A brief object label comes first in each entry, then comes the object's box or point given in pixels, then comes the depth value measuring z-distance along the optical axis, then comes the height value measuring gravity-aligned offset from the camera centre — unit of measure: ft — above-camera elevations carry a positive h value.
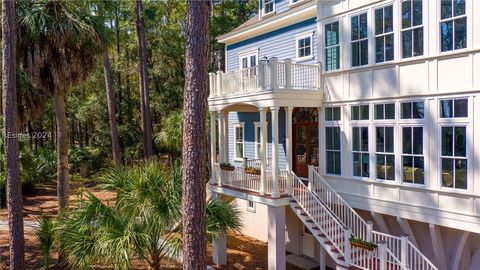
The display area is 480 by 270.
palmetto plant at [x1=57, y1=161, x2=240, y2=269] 27.30 -7.15
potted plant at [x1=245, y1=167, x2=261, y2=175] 45.31 -5.12
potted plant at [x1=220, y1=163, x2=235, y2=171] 46.86 -4.76
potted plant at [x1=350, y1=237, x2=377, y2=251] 31.28 -9.91
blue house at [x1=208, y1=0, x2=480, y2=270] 29.94 -0.50
